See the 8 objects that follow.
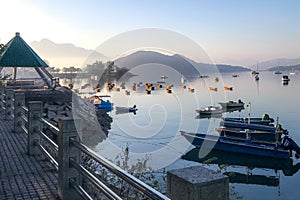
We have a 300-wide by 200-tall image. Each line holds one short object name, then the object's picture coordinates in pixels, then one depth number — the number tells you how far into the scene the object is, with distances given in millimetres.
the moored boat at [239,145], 23062
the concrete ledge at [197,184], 1953
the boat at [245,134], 28422
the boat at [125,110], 45719
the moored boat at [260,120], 36131
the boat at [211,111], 45919
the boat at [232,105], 55094
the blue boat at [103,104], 43469
